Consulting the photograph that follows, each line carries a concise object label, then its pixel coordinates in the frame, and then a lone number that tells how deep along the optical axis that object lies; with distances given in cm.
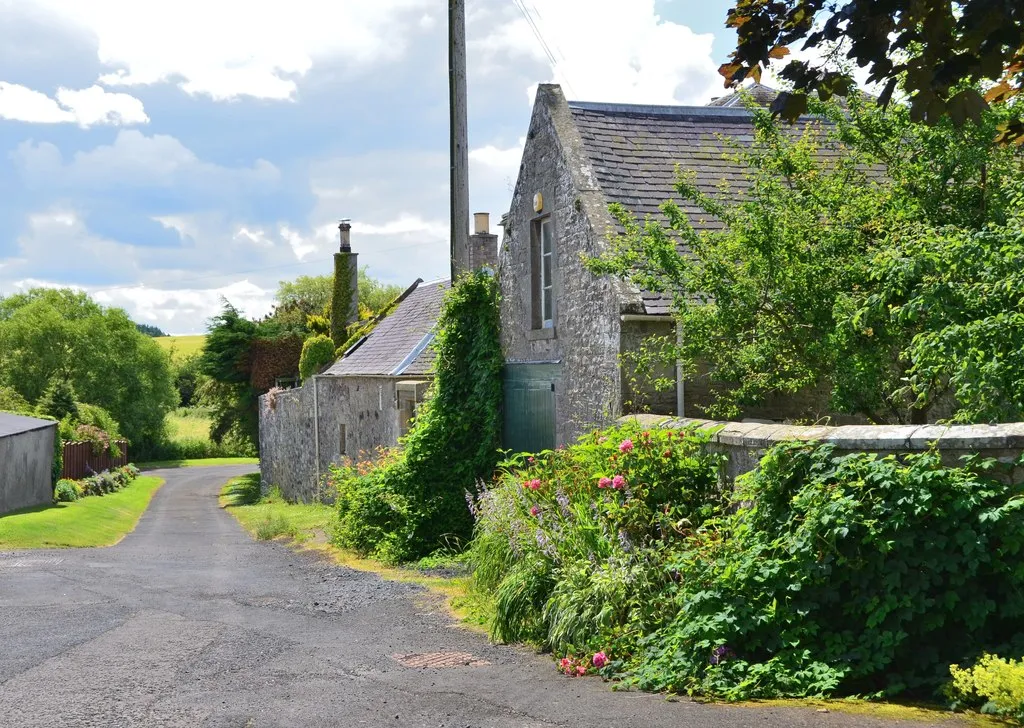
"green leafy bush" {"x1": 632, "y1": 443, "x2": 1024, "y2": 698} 634
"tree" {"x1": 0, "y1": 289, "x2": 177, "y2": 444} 6500
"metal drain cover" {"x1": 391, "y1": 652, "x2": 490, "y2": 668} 818
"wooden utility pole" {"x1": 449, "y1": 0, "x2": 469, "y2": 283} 1742
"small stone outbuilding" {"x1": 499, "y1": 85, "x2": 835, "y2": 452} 1256
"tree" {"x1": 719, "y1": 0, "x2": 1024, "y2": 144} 491
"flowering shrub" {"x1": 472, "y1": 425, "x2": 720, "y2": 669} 801
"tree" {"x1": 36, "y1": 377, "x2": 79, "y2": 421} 4967
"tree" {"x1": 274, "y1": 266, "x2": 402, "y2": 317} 9350
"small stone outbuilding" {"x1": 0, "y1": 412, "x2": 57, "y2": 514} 2838
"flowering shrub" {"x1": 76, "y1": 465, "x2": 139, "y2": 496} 3850
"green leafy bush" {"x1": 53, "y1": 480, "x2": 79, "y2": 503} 3353
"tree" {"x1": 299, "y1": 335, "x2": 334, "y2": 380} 3288
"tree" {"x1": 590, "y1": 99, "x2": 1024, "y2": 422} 813
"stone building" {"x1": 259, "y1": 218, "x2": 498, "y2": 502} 2281
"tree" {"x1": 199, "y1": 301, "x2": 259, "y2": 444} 4319
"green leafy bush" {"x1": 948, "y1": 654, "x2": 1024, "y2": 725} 548
